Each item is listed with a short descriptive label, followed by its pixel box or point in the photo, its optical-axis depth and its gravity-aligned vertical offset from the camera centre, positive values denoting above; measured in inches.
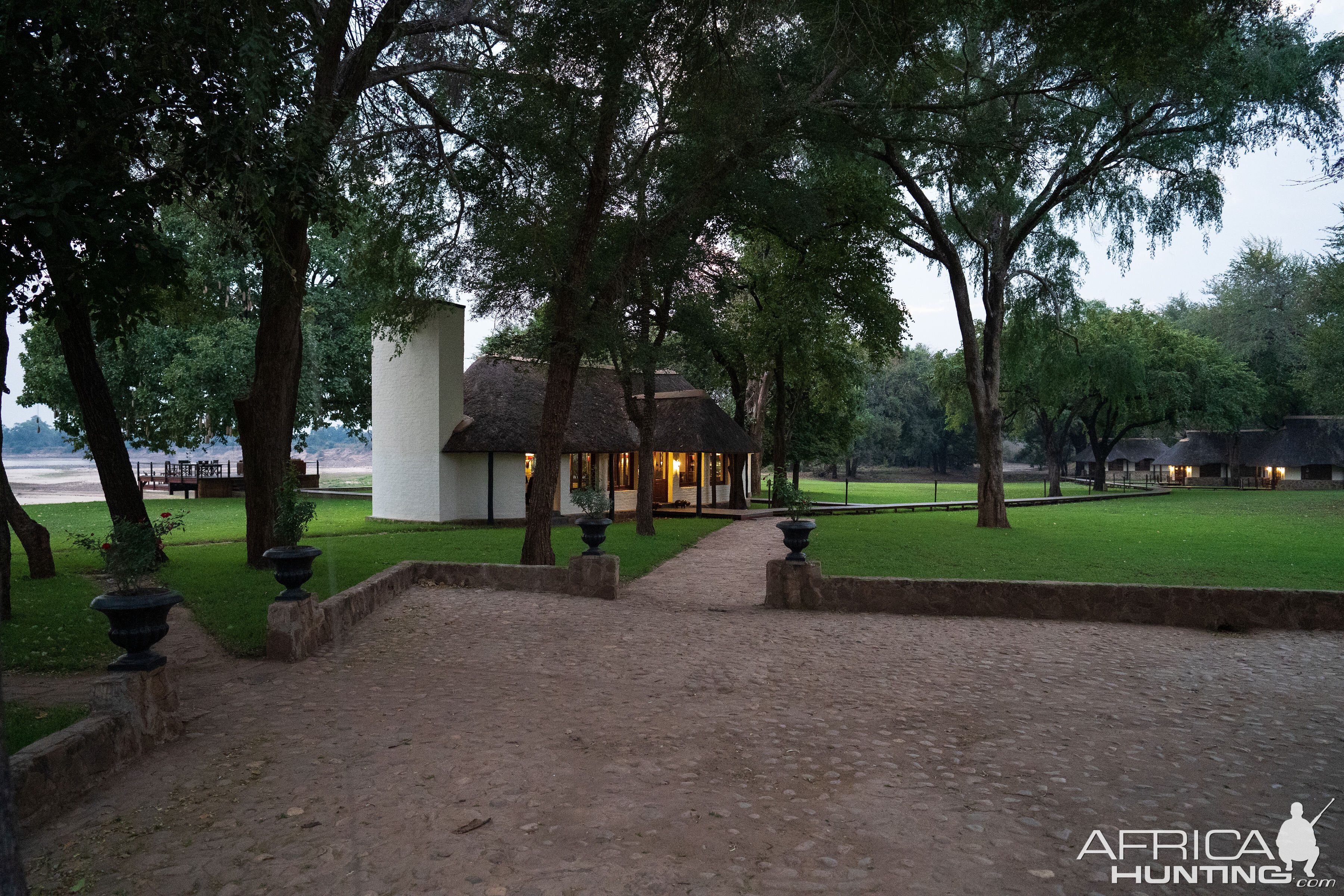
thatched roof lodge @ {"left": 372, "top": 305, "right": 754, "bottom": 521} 987.3 +32.0
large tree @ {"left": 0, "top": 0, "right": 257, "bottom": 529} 241.3 +117.6
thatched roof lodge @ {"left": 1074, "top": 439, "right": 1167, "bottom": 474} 2655.0 +17.1
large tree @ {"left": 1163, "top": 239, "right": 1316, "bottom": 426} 2193.7 +371.7
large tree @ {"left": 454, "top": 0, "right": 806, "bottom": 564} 419.8 +205.9
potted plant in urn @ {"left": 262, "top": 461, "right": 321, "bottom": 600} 322.0 -37.1
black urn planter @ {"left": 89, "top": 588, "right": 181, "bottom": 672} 218.2 -44.0
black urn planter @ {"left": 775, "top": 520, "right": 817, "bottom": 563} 452.1 -42.0
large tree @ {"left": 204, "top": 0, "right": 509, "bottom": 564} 437.1 +197.6
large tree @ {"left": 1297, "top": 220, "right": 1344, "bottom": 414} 1096.2 +205.6
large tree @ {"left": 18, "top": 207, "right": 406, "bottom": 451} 1237.1 +150.4
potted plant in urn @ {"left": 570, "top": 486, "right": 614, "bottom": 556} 494.9 -41.3
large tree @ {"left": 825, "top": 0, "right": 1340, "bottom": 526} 350.0 +274.5
